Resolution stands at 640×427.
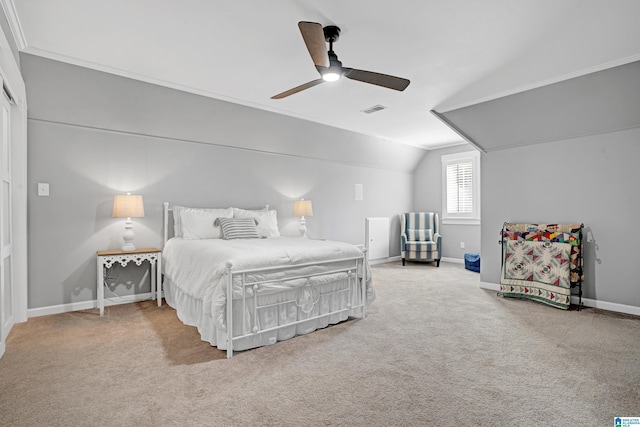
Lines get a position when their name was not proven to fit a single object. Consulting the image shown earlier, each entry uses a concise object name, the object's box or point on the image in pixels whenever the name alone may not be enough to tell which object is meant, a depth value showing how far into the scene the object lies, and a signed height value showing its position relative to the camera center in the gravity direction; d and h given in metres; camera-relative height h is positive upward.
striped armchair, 6.63 -0.51
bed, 2.67 -0.64
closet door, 2.89 -0.11
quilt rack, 3.96 -0.63
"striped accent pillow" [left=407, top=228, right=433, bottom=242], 7.01 -0.47
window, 6.82 +0.47
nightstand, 3.59 -0.52
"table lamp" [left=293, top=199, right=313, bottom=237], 5.44 +0.05
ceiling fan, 2.45 +1.10
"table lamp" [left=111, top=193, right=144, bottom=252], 3.76 +0.04
